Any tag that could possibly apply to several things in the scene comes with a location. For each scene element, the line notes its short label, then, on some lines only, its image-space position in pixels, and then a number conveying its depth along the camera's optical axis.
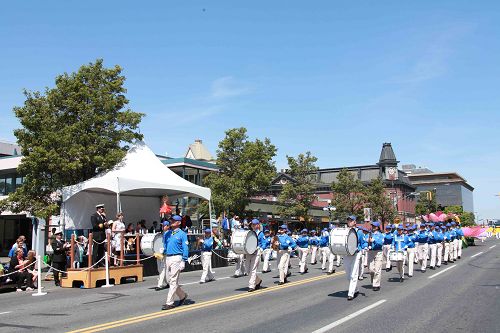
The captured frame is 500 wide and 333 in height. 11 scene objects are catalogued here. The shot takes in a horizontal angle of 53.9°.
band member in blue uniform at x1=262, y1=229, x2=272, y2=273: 18.86
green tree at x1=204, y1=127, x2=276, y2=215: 37.06
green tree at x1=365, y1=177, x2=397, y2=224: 57.84
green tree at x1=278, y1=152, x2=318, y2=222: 48.47
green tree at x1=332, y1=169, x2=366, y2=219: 56.84
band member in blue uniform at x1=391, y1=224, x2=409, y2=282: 16.33
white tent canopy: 20.89
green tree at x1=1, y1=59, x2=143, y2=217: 22.92
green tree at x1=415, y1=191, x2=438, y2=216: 89.56
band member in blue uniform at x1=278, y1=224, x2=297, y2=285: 15.87
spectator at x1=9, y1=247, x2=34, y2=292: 16.55
